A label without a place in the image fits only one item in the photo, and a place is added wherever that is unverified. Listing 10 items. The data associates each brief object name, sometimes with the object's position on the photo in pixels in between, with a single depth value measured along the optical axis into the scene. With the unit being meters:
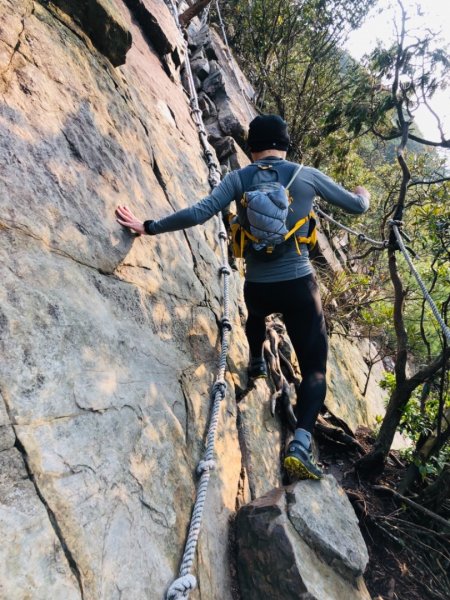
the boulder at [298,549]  2.00
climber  2.73
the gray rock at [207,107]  7.94
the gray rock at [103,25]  3.27
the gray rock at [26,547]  1.28
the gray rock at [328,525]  2.20
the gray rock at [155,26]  6.12
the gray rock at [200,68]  8.78
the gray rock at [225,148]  6.88
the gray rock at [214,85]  8.41
